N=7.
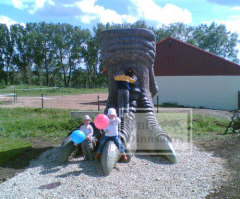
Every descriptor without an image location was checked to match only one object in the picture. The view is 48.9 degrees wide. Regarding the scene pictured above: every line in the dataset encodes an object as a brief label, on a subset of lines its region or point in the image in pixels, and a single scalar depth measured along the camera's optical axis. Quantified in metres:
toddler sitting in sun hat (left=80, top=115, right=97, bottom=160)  5.66
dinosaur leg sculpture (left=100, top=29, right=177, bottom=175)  6.14
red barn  18.03
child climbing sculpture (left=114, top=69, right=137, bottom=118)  6.16
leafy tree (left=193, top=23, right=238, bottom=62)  42.97
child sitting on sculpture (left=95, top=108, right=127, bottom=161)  5.37
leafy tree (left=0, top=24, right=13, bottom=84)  42.84
